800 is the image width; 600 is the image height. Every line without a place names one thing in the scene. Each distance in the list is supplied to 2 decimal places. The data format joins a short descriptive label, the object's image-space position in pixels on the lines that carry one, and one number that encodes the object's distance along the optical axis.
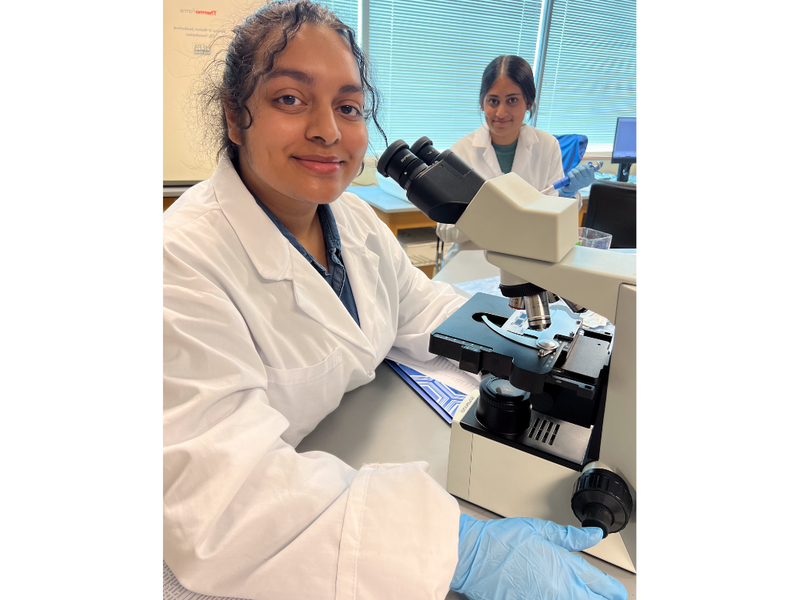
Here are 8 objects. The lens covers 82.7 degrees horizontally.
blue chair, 3.59
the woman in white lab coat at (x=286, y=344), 0.62
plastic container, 1.16
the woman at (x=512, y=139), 2.56
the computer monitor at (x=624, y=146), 3.81
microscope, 0.62
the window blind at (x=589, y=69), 4.59
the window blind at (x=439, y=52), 3.79
